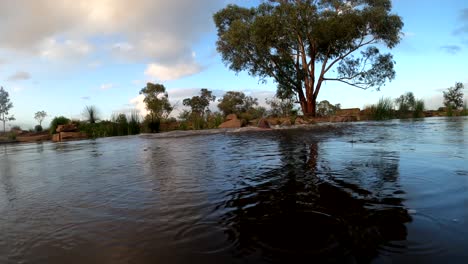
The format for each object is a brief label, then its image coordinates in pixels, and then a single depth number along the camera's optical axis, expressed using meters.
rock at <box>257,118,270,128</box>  13.60
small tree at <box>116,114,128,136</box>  16.48
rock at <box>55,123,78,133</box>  16.45
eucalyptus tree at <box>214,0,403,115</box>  18.53
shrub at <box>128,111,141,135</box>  16.48
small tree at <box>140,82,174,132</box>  31.33
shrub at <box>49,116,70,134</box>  17.59
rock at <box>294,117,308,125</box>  17.37
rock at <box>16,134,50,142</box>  17.75
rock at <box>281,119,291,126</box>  17.28
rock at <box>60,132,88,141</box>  15.87
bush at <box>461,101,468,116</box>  20.31
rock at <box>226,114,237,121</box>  18.73
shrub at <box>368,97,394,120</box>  19.48
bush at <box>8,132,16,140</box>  18.47
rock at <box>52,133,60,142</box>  15.73
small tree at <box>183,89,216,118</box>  39.88
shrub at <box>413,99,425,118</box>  20.78
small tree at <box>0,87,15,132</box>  28.98
